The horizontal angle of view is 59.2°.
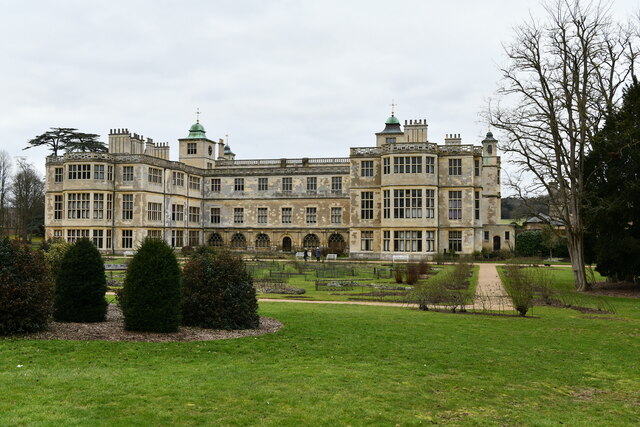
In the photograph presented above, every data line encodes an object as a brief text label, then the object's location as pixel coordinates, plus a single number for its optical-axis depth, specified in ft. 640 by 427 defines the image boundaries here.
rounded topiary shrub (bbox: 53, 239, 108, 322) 42.19
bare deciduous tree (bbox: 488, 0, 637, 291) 81.10
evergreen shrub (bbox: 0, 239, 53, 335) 35.76
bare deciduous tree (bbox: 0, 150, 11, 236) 210.51
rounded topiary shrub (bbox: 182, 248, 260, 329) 42.73
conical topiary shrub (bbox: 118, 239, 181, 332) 38.99
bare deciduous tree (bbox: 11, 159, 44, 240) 193.30
